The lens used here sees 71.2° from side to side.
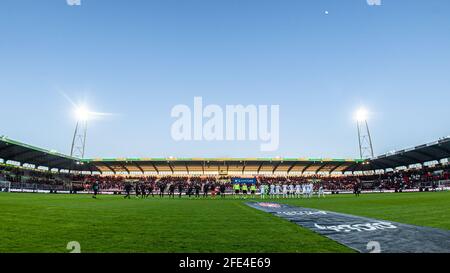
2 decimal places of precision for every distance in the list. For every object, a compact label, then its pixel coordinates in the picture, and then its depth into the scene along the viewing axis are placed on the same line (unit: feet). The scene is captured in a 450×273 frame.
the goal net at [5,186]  148.97
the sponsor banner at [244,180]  198.99
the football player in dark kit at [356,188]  135.64
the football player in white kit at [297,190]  127.11
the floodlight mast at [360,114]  240.53
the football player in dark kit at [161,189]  142.10
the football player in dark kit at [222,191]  137.33
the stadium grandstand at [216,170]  178.50
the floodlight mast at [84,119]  228.49
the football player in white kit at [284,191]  126.62
